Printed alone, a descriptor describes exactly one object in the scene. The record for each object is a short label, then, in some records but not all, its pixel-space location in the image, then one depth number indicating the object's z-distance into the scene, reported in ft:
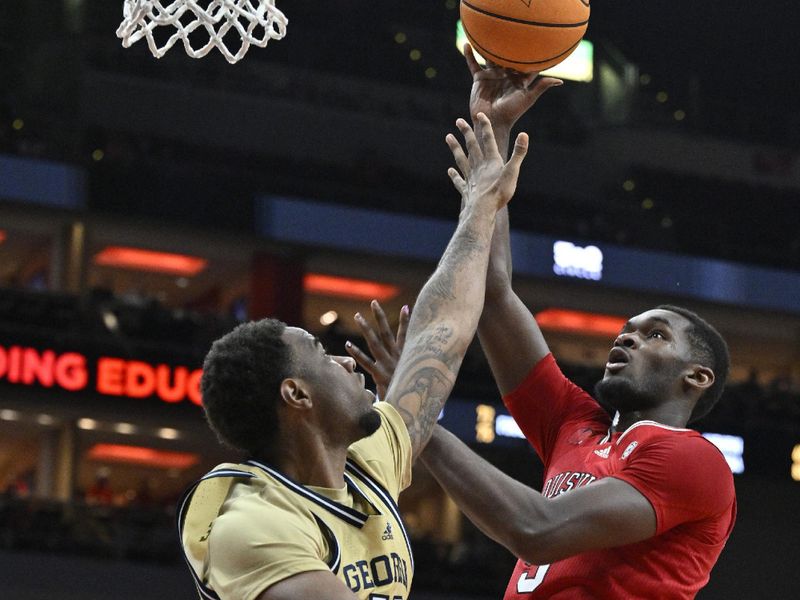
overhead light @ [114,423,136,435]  61.73
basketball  13.00
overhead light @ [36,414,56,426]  60.03
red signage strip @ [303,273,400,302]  67.97
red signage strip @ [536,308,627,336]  71.51
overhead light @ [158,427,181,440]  61.77
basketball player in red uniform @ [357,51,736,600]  11.35
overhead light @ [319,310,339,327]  66.59
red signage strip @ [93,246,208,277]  65.26
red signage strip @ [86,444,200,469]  67.36
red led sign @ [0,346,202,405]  49.55
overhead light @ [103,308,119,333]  50.83
